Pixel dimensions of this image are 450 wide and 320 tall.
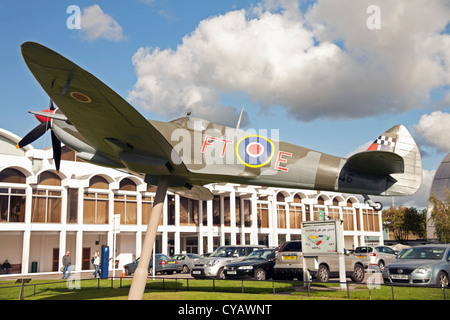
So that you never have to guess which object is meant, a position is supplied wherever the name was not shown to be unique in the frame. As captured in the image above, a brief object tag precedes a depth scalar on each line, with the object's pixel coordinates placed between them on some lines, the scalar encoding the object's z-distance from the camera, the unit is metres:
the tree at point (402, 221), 76.12
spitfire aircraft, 9.69
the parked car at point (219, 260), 19.72
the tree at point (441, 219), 49.00
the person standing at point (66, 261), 24.06
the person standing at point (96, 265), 25.64
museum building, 32.94
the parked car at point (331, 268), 16.22
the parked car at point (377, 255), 22.98
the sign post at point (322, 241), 13.71
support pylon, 9.42
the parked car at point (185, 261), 30.14
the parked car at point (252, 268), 17.59
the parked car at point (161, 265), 28.41
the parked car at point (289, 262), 16.42
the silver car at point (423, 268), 12.88
